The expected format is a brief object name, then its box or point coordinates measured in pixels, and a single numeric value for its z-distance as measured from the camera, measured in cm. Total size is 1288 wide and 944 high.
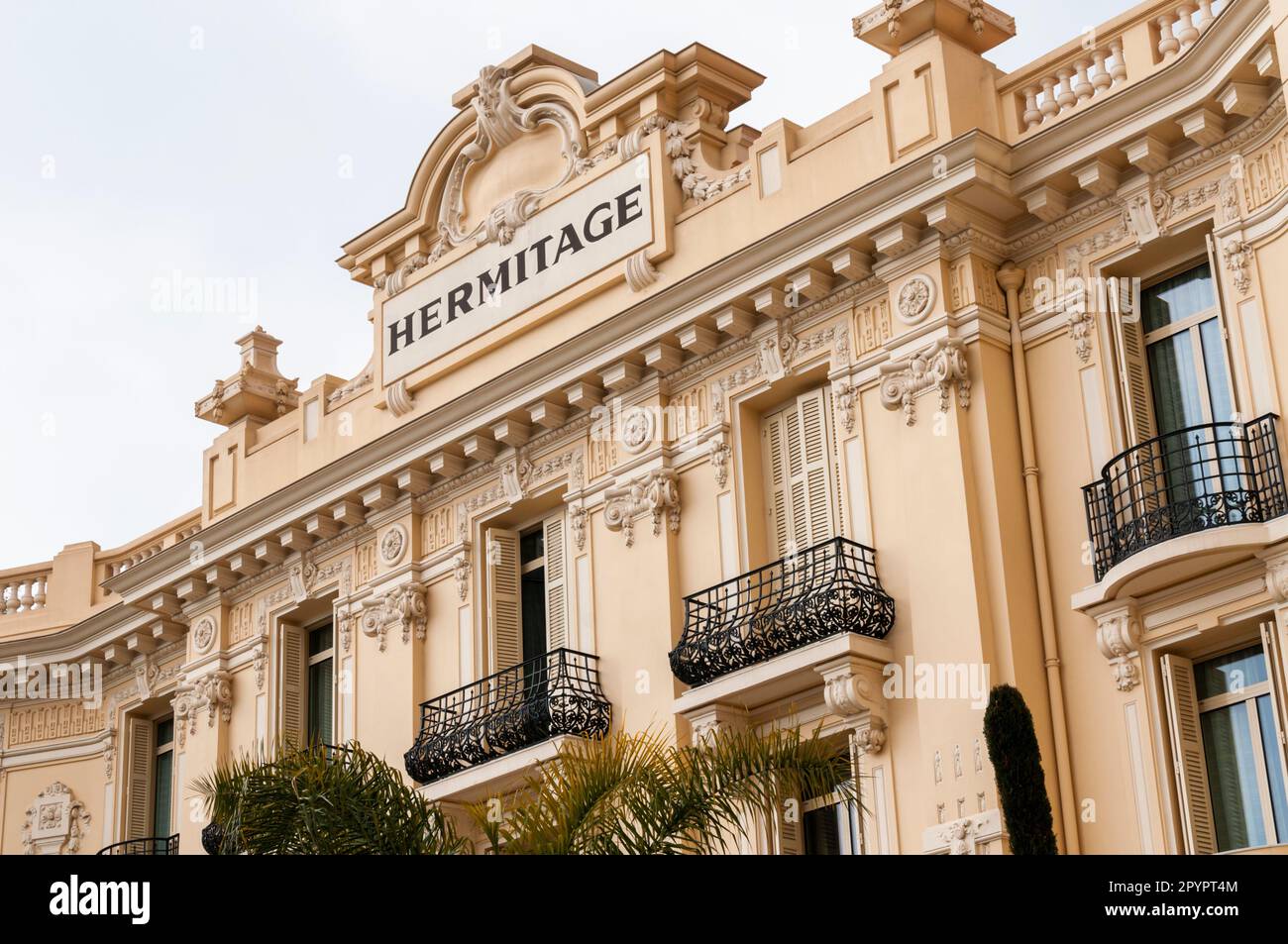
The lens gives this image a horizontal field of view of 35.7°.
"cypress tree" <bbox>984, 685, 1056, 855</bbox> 1350
